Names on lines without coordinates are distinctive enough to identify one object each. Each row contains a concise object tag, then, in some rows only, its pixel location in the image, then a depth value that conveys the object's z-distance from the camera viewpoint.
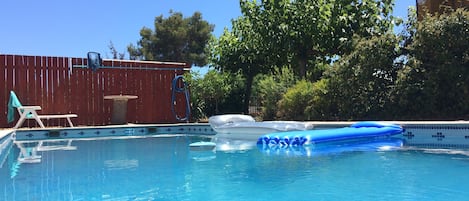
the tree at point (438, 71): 9.38
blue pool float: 7.59
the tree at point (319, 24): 12.84
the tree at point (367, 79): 10.72
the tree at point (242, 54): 14.38
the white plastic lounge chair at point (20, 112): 11.32
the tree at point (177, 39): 32.09
